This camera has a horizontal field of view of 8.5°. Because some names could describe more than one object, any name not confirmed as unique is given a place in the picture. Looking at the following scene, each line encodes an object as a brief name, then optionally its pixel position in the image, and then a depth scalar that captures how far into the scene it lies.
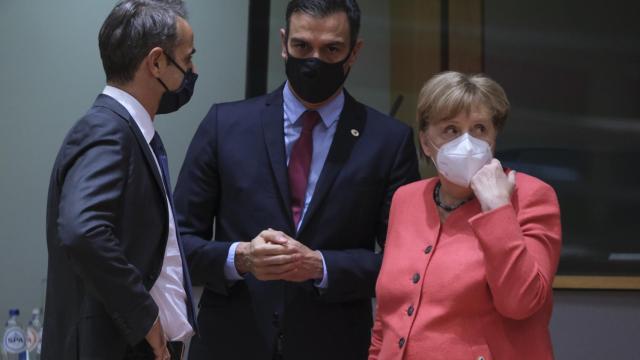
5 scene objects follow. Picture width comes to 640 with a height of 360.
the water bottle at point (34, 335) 11.46
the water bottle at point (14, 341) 11.43
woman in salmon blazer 9.92
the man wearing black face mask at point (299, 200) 10.32
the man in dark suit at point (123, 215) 9.84
